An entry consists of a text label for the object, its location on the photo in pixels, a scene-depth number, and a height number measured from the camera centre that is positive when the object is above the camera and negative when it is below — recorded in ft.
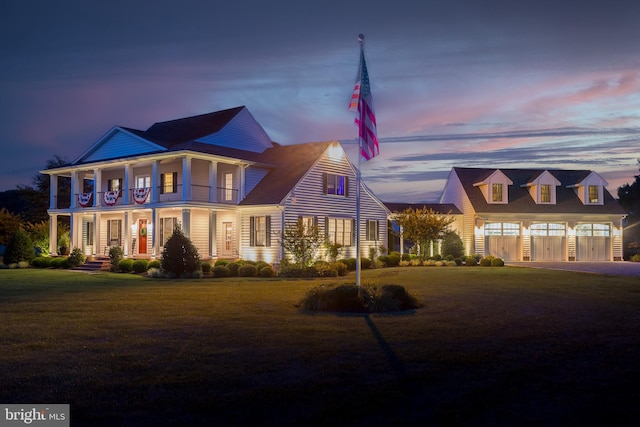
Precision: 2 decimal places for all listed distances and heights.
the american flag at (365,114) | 48.62 +10.36
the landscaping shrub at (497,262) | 113.97 -4.50
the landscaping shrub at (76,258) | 108.99 -3.68
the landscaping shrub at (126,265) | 96.89 -4.41
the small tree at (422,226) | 119.03 +2.56
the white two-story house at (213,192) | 103.65 +8.64
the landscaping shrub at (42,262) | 110.01 -4.46
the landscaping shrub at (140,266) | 95.36 -4.47
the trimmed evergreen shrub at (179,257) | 84.02 -2.69
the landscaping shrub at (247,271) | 87.61 -4.82
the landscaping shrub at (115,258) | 100.01 -3.38
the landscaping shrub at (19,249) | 111.24 -2.09
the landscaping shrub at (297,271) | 86.79 -4.88
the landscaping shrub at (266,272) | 87.30 -4.94
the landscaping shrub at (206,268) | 92.43 -4.63
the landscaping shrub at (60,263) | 108.88 -4.58
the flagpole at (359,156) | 47.92 +6.80
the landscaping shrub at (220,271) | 87.66 -4.84
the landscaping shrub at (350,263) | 100.38 -4.18
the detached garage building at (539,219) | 137.90 +4.72
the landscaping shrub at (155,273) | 85.00 -5.03
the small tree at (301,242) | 92.02 -0.55
